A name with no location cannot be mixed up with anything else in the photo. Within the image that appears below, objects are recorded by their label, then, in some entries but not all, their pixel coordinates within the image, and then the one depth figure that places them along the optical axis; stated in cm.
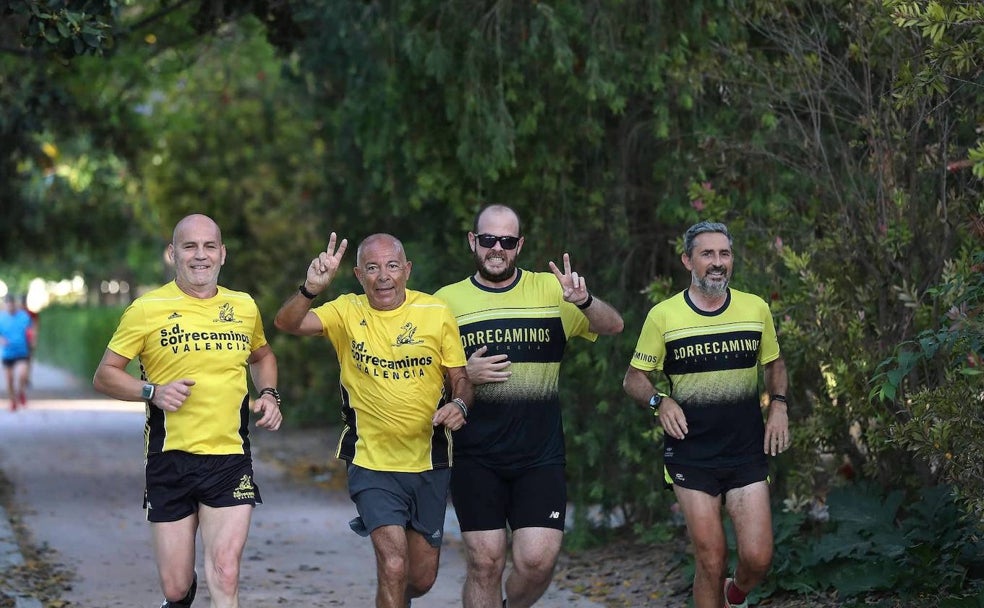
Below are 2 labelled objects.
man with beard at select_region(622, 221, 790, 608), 1437
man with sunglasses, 1459
